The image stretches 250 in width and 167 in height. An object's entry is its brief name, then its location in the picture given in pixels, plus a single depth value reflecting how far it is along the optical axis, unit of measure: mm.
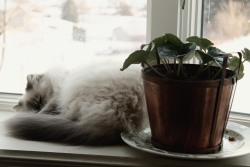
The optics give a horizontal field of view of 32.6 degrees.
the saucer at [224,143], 1096
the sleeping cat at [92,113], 1230
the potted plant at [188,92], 1054
